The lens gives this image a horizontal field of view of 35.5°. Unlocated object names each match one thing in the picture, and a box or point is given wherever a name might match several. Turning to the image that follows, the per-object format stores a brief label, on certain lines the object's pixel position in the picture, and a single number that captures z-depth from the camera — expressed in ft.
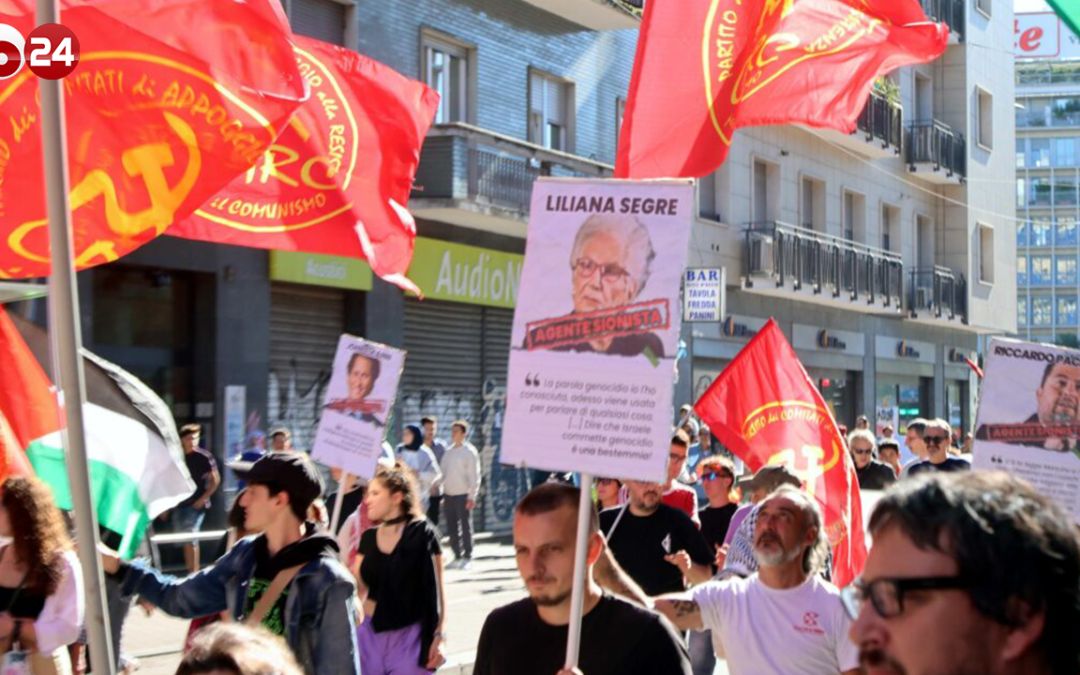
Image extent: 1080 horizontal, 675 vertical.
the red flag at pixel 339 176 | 26.35
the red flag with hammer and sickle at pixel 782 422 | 33.12
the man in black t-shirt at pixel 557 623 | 15.05
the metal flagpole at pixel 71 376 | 15.29
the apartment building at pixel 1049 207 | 377.71
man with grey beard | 19.83
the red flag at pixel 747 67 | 27.27
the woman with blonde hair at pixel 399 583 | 28.48
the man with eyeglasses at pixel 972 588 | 7.11
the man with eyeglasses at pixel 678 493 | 33.81
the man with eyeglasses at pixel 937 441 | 42.96
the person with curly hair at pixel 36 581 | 19.45
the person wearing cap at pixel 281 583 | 18.56
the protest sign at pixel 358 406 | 34.91
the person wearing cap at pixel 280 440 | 53.62
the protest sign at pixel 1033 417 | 27.96
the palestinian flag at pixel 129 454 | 19.79
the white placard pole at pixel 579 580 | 14.62
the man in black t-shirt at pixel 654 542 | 29.27
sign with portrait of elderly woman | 16.40
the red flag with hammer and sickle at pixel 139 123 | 20.59
